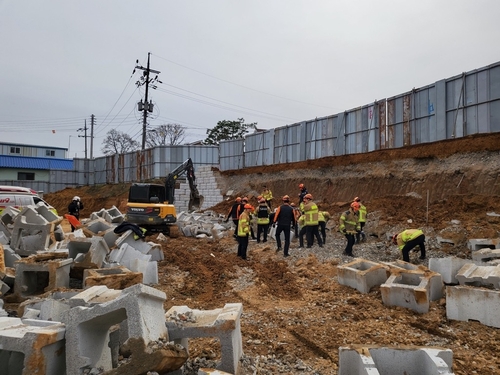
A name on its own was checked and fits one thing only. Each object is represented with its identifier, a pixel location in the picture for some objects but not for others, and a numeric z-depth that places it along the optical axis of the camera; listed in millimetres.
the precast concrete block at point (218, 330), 3727
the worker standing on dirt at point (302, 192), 15907
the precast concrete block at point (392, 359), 3607
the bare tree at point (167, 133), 50688
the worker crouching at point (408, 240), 8953
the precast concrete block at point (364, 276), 7422
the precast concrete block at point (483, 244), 8805
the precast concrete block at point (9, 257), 7645
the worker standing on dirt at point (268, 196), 18231
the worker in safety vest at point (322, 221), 12970
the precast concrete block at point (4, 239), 9080
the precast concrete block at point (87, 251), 7376
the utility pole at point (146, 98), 34941
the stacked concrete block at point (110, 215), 15242
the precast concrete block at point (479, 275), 6098
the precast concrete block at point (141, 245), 9656
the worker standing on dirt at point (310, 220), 11930
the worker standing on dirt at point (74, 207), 15751
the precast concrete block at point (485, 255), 7840
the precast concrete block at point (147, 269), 8297
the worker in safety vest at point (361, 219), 11716
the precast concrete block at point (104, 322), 3393
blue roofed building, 42438
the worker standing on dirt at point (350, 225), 10862
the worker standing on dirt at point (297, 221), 14420
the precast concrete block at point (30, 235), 9047
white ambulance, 15734
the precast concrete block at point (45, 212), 10844
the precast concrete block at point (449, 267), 7188
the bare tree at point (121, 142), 56125
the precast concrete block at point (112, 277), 6151
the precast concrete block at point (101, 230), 10344
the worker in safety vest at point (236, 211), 13723
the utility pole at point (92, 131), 59031
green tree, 43719
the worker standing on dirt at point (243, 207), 13273
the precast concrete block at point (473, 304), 5539
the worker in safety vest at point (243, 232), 10984
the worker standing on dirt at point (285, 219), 11422
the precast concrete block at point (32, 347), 3316
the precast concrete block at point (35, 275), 6555
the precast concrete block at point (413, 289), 6223
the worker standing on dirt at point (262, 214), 13188
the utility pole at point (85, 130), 59844
